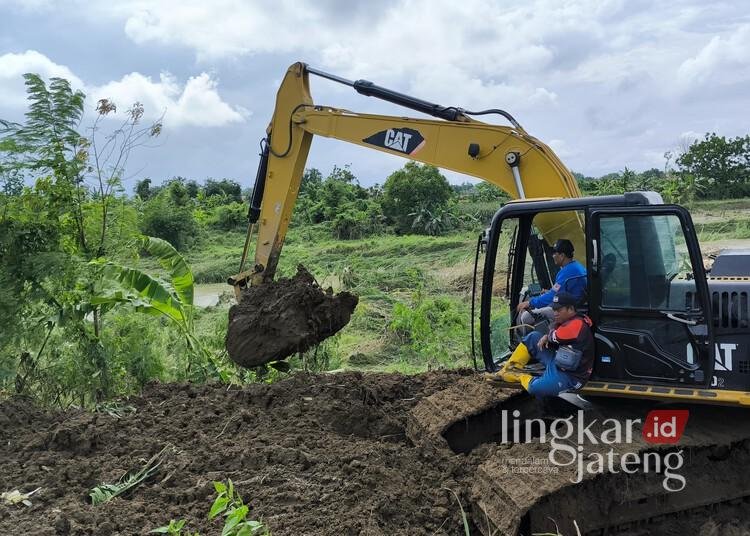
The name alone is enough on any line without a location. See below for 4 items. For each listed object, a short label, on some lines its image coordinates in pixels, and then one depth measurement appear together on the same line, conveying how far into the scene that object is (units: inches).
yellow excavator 171.6
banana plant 292.5
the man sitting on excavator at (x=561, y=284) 191.2
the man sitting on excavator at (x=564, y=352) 183.0
